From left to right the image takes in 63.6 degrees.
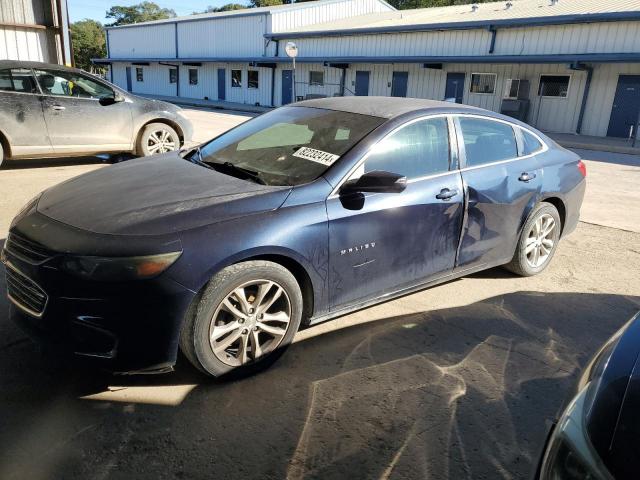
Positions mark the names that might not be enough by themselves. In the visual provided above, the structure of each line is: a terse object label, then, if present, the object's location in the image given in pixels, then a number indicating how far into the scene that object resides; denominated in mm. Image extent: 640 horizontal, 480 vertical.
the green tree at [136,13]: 98012
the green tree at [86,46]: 72500
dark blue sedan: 2561
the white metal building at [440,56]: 19031
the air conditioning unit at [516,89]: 21312
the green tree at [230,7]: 77500
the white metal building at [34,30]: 11516
